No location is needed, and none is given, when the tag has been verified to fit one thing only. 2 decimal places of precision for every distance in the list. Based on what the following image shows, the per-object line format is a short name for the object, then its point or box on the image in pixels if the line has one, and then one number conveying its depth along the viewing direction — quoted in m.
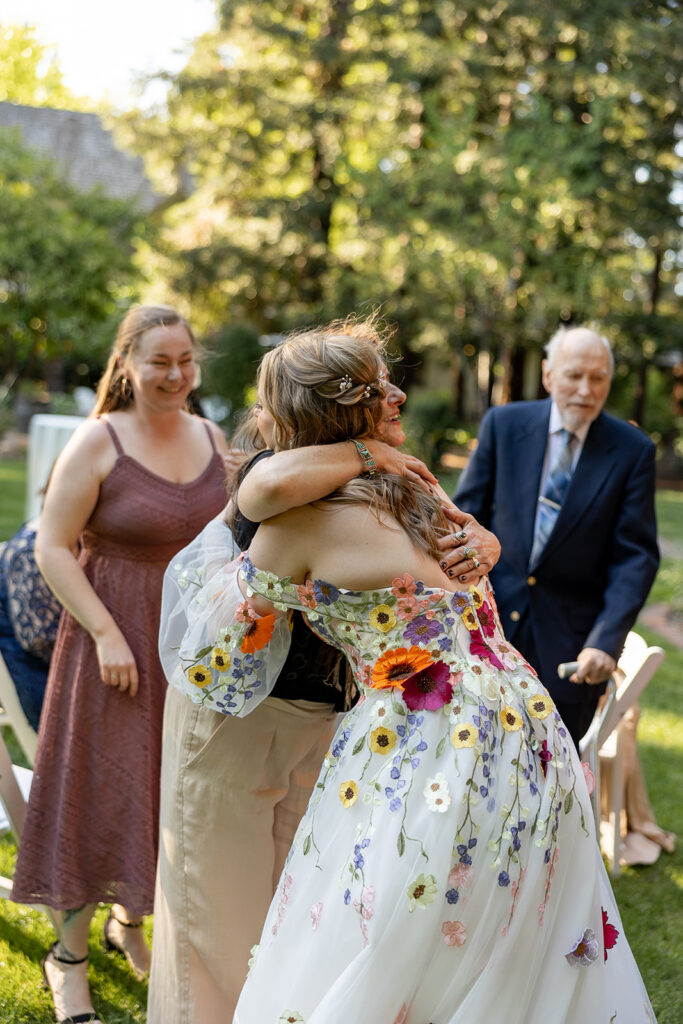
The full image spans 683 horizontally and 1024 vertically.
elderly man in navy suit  3.91
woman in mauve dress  3.12
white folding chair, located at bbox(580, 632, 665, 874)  3.75
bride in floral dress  2.04
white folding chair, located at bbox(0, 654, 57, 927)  3.23
